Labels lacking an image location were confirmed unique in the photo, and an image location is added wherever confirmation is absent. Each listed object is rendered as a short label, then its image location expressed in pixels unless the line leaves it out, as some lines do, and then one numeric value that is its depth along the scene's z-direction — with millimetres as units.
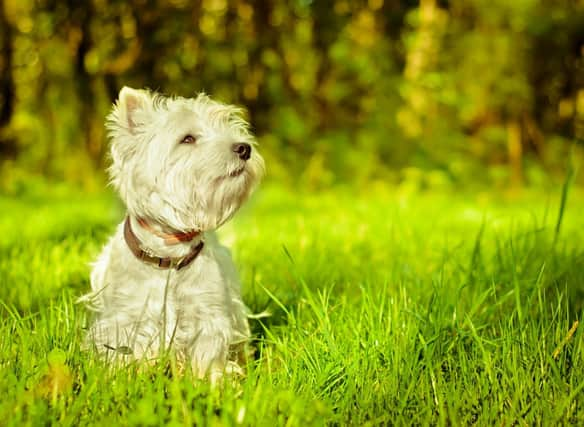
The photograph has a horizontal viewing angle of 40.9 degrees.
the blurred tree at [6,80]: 10117
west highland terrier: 2949
